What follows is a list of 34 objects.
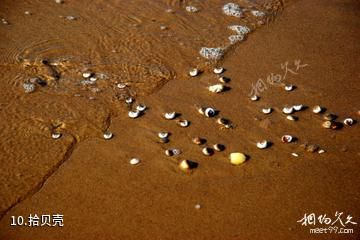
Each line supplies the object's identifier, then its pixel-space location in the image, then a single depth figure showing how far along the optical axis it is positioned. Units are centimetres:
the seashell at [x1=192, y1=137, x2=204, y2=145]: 464
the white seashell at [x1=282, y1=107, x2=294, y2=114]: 509
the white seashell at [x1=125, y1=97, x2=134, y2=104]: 522
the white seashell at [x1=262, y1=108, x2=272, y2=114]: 509
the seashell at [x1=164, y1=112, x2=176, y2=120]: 496
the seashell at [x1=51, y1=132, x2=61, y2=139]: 468
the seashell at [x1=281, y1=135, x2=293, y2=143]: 468
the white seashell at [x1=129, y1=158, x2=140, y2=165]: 442
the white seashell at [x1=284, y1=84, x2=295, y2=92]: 546
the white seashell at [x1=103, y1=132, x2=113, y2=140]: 472
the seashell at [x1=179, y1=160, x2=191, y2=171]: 433
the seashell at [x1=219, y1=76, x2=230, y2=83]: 558
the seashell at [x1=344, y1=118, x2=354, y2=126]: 493
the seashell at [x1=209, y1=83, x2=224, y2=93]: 540
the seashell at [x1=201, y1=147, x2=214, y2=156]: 451
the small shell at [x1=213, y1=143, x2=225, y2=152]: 456
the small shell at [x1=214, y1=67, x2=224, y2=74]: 577
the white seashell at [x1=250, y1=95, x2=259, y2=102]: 530
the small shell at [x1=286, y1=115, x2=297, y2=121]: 500
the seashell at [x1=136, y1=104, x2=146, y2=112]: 510
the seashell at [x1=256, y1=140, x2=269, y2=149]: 462
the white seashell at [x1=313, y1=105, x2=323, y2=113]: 510
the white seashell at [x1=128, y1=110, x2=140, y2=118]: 500
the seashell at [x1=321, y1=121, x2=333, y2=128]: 486
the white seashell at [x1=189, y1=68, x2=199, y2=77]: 571
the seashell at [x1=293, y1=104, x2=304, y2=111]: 514
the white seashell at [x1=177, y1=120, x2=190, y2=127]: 488
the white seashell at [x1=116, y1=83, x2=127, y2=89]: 546
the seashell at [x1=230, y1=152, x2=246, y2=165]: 441
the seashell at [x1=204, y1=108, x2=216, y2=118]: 500
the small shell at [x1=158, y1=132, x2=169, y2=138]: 472
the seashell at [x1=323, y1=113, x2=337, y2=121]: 499
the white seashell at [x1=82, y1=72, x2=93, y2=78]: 555
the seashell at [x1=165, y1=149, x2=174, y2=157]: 451
